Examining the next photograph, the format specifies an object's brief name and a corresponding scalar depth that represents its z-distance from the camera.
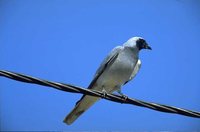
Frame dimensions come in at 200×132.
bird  14.68
